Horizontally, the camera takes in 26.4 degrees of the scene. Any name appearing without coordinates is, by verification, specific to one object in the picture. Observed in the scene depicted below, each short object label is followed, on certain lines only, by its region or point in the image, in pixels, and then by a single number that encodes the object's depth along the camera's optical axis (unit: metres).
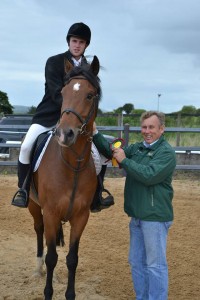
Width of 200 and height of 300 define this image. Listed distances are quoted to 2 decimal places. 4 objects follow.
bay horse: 3.43
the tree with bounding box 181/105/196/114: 31.42
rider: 4.09
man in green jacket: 3.49
